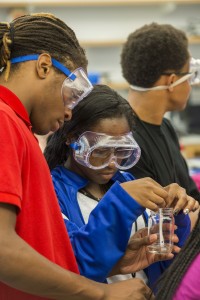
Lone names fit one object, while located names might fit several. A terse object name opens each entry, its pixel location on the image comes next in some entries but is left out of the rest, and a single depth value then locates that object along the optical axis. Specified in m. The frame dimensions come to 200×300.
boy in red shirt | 1.14
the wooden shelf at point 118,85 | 6.03
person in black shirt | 2.42
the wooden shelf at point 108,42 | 6.00
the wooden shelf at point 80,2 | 5.84
